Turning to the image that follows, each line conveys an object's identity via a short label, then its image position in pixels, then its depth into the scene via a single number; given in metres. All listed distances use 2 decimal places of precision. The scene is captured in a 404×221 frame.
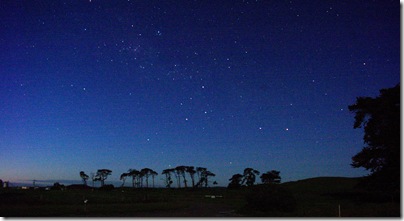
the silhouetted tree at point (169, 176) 169.62
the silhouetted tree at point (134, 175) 178.00
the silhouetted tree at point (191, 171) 165.75
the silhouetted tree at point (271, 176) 141.50
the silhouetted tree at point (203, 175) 165.75
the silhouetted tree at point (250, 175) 149.00
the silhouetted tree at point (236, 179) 150.20
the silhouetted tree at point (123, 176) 187.81
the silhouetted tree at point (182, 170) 165.38
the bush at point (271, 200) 33.84
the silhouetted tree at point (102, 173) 187.12
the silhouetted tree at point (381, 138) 38.88
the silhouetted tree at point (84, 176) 186.50
